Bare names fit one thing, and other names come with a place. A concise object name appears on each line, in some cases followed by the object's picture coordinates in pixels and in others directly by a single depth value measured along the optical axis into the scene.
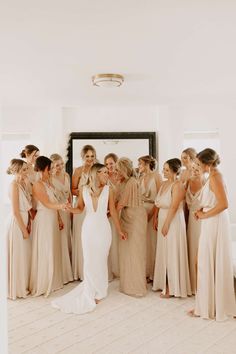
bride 4.08
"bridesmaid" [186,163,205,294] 4.32
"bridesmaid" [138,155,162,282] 4.86
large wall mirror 6.87
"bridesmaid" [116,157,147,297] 4.25
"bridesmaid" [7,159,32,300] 4.20
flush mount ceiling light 4.04
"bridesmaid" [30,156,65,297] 4.31
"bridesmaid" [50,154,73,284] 4.81
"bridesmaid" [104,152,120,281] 4.98
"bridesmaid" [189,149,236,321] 3.50
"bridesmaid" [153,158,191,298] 4.19
